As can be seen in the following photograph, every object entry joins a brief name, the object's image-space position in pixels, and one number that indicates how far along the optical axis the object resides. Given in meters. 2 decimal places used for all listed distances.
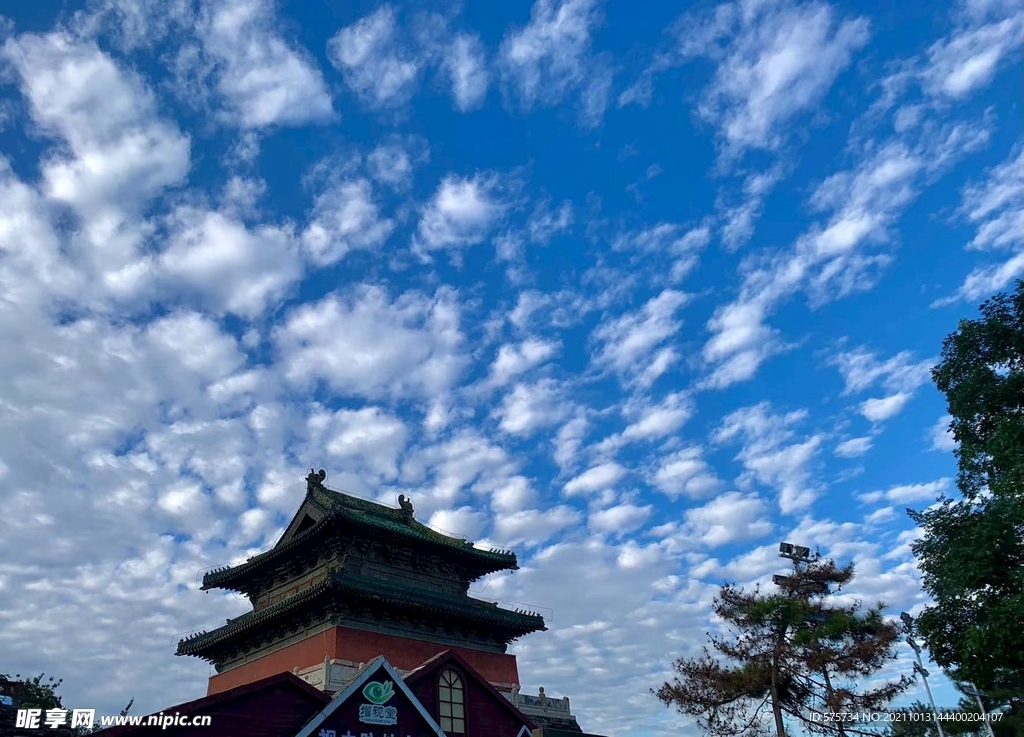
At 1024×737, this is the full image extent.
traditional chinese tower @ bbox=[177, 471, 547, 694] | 27.06
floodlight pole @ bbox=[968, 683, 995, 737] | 30.30
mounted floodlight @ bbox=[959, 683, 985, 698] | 29.92
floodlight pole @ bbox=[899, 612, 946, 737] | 28.34
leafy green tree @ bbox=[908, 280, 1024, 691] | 19.09
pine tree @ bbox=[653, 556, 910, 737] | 27.12
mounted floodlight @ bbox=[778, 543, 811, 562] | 34.50
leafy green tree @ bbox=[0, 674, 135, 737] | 20.36
